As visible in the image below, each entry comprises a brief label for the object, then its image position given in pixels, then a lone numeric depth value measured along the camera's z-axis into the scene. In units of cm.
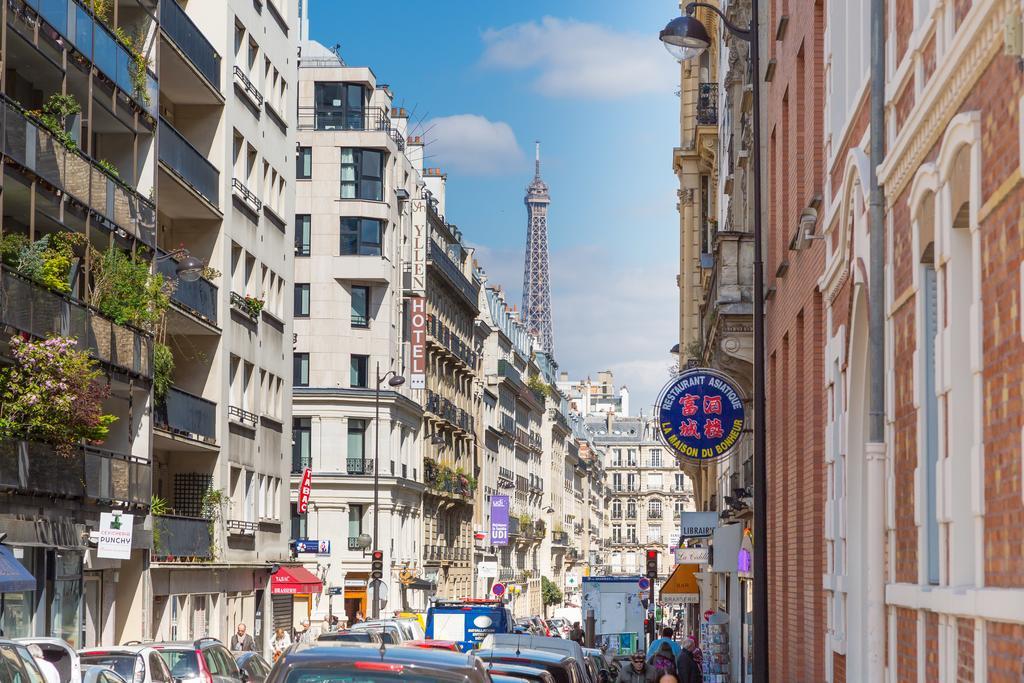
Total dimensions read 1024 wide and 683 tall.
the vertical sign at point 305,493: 6078
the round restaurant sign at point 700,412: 2670
